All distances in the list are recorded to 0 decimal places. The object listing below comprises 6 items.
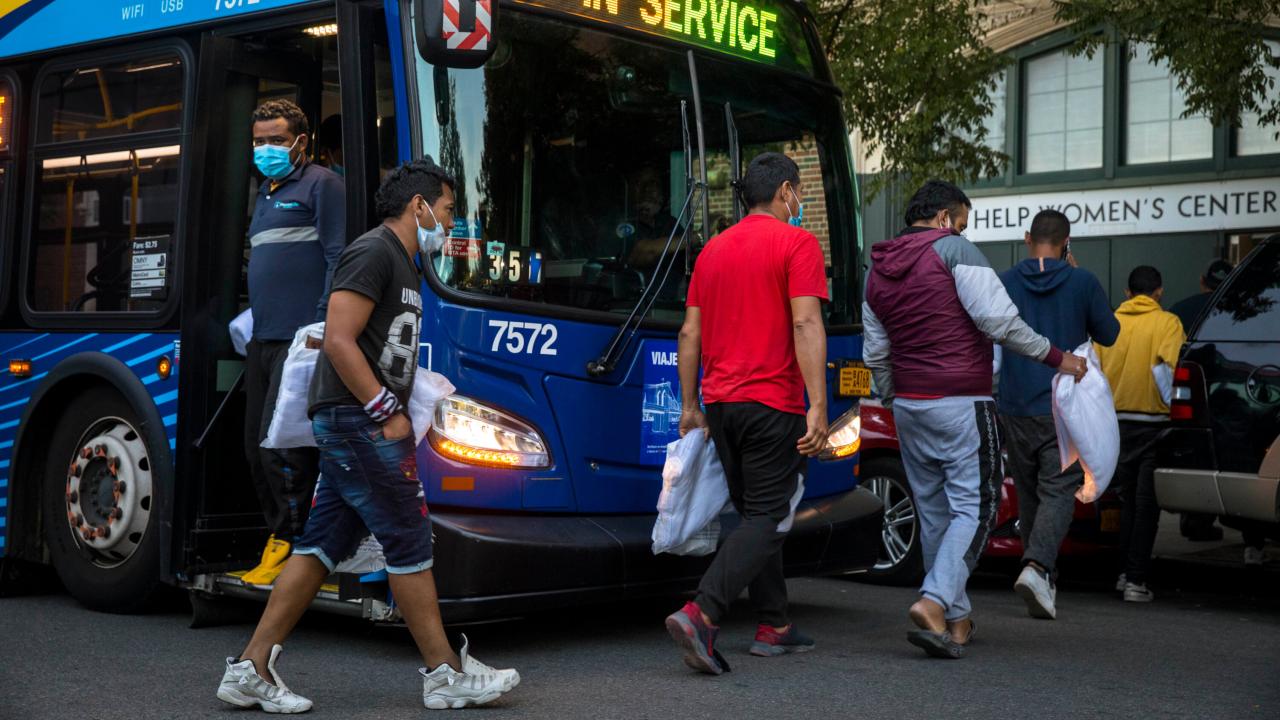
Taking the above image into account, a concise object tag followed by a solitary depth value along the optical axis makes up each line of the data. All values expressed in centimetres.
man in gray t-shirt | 509
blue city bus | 600
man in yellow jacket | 827
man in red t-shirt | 594
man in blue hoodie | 748
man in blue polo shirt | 637
